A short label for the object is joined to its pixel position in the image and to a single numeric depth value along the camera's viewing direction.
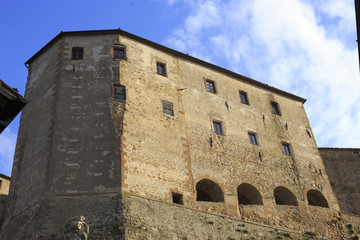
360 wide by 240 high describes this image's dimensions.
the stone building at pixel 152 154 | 20.30
